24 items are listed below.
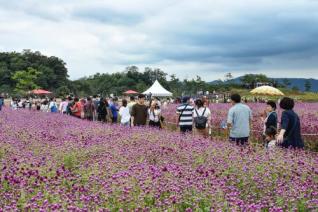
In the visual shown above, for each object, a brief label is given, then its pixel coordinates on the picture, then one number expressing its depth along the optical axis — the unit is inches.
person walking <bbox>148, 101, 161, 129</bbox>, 484.1
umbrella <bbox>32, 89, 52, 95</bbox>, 2172.7
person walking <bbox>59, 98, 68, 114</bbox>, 802.2
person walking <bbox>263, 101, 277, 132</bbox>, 354.6
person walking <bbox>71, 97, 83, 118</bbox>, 705.7
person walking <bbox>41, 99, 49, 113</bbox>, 922.2
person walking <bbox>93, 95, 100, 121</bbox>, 748.3
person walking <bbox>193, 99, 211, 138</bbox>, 408.5
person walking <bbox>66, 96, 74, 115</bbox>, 759.4
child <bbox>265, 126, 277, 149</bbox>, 338.0
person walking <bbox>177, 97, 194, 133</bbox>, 426.0
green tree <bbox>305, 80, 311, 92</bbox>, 3895.2
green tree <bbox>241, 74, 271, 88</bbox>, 3661.4
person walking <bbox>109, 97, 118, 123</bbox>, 662.5
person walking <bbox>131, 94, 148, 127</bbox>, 481.1
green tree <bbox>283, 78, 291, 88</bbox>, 3745.1
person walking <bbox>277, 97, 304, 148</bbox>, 297.7
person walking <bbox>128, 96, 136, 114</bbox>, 544.4
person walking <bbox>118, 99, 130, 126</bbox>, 545.1
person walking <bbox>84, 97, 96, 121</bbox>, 711.7
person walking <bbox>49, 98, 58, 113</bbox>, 879.2
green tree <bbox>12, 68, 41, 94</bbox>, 2970.0
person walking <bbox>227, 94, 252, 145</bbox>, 344.2
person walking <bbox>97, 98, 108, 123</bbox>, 684.7
